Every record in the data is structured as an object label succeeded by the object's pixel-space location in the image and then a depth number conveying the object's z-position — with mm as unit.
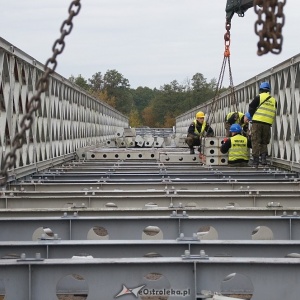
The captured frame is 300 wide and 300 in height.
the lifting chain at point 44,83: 4559
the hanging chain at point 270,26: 4578
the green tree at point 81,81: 114375
